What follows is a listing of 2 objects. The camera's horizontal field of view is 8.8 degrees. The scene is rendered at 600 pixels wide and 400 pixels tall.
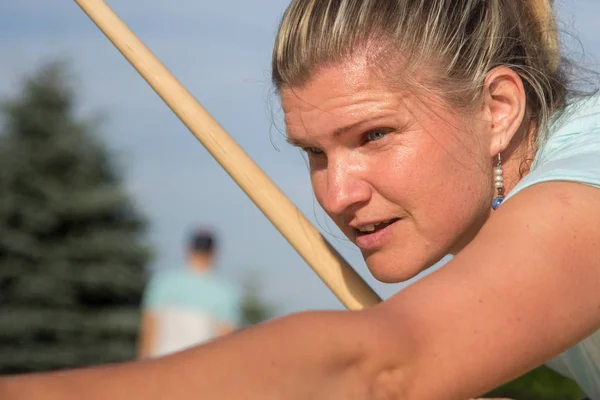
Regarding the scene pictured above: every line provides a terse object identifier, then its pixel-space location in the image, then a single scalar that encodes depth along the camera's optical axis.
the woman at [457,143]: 2.78
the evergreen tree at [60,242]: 16.65
